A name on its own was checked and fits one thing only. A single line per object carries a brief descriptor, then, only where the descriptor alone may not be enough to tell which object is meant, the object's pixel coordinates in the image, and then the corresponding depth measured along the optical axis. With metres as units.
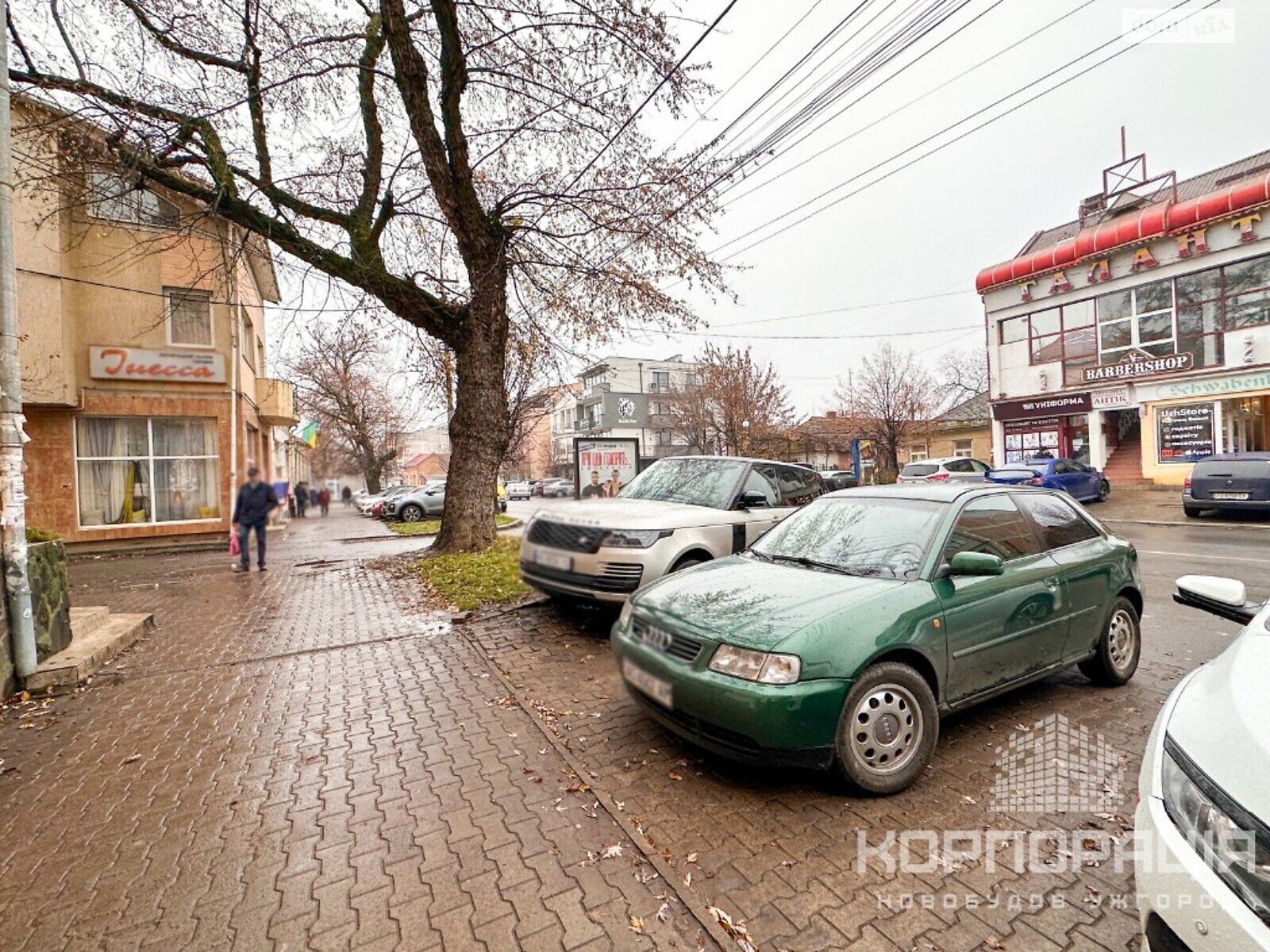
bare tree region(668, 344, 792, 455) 26.17
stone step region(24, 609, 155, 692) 4.39
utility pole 4.29
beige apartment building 11.79
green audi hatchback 2.66
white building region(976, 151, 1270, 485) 18.09
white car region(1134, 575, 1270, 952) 1.26
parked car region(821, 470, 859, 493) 22.55
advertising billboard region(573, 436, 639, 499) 11.17
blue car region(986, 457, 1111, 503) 16.58
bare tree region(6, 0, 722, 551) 8.35
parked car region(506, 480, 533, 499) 50.31
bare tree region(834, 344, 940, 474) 27.14
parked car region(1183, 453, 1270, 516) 12.49
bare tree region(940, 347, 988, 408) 44.44
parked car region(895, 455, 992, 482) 17.03
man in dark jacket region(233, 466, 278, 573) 10.27
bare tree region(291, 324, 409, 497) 29.64
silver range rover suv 5.14
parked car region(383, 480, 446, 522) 22.67
